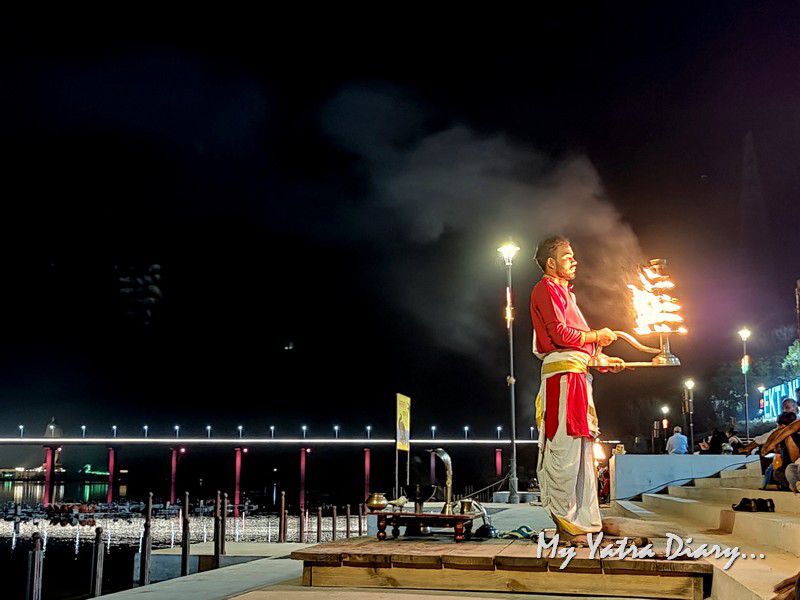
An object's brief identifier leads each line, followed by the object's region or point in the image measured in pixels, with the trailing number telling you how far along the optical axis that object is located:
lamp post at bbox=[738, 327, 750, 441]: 33.24
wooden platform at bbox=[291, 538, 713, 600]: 5.52
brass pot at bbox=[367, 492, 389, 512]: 7.68
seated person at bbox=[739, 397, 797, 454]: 13.23
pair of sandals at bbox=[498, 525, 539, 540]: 7.48
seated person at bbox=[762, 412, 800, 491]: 8.24
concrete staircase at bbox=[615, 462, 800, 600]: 4.79
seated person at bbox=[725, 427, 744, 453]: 19.05
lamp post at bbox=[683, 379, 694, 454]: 22.88
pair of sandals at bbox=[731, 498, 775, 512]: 7.44
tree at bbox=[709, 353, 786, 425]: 60.78
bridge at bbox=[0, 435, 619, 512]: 90.75
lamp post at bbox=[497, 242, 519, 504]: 18.56
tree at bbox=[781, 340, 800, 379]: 50.16
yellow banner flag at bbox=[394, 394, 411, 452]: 12.34
